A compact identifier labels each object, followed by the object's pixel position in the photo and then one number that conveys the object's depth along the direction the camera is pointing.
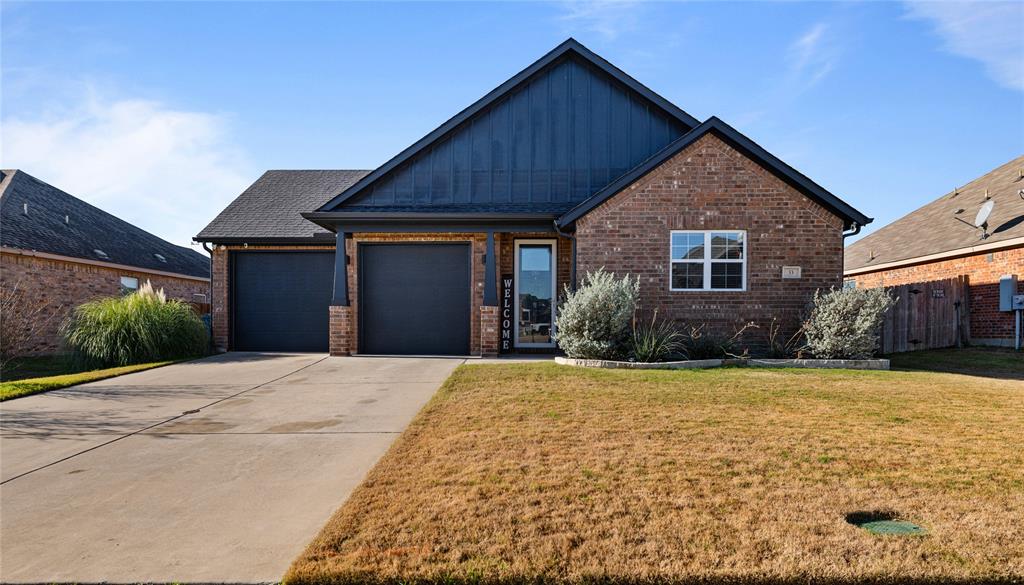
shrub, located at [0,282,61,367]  10.51
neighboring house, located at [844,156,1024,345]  13.95
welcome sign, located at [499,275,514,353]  13.37
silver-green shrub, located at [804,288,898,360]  10.57
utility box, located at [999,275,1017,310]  13.48
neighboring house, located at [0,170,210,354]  15.78
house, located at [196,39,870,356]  11.77
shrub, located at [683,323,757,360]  11.20
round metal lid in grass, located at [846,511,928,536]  3.49
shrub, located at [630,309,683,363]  10.58
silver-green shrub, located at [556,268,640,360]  10.60
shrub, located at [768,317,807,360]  11.49
